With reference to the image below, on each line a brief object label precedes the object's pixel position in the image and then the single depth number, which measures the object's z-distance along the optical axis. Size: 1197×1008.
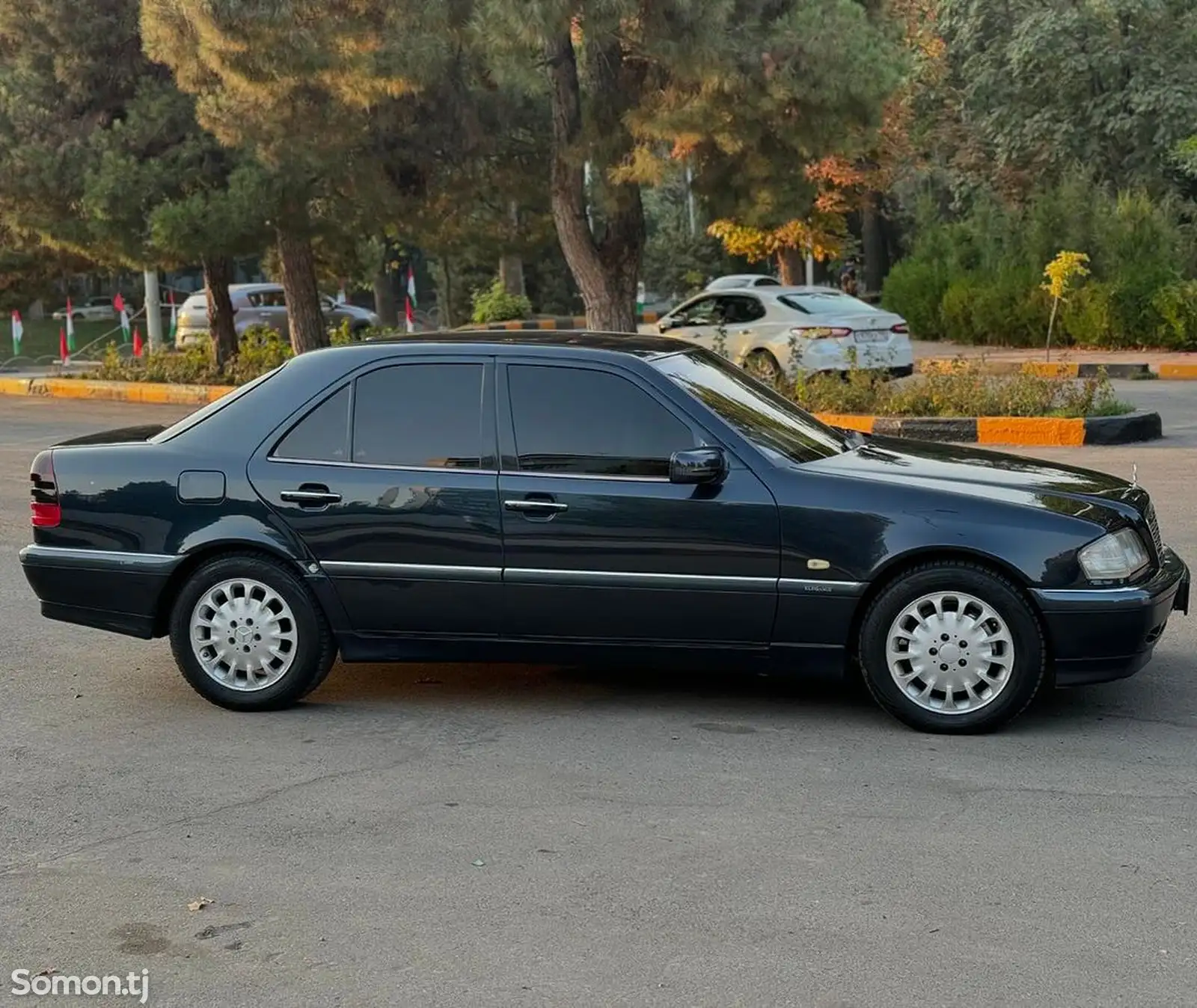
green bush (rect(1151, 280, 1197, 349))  24.02
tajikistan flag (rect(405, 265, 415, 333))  32.31
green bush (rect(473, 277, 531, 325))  34.94
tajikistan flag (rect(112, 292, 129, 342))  32.43
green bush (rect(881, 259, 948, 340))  29.30
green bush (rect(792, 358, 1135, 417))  15.22
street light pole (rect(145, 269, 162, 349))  28.95
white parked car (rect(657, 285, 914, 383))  19.62
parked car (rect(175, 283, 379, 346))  34.50
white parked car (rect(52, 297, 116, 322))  54.97
